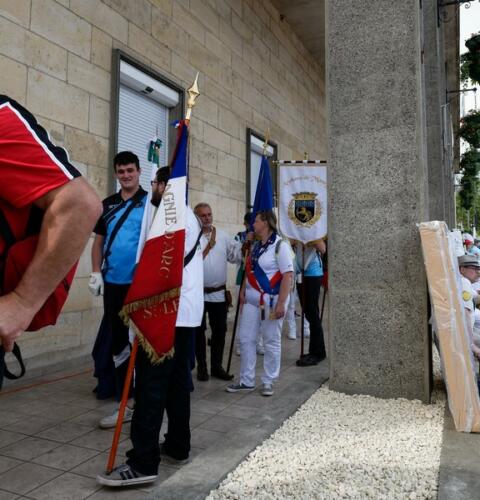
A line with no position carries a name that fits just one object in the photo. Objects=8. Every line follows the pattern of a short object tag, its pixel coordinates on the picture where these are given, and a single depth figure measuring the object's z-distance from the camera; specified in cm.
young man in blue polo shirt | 385
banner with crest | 642
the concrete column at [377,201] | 429
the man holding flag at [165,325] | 273
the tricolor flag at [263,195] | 538
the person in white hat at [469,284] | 405
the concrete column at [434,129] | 954
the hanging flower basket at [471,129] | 1412
